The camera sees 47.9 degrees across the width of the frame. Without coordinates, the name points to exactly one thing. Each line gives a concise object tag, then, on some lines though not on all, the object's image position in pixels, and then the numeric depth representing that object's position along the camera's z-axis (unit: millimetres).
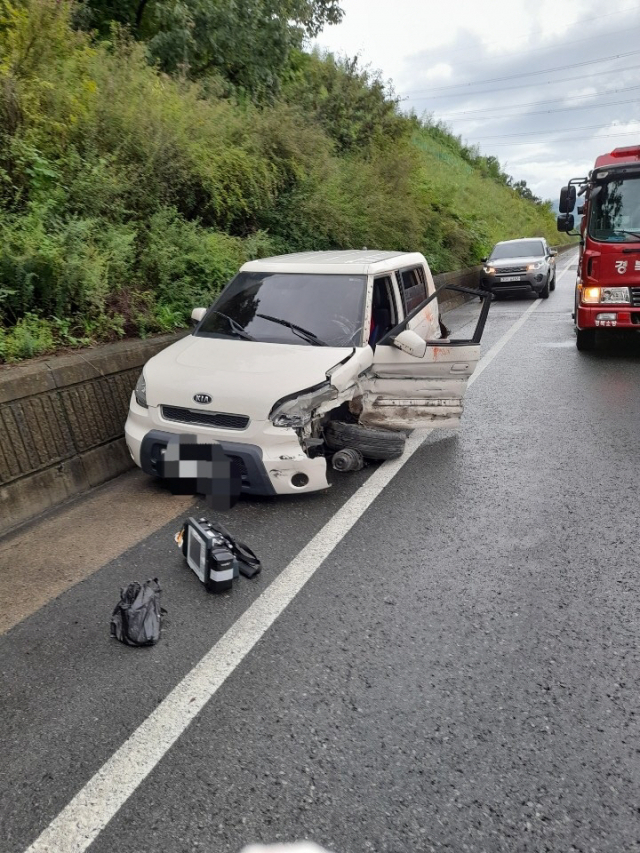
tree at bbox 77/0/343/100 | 14961
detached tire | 5879
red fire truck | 10164
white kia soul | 5180
